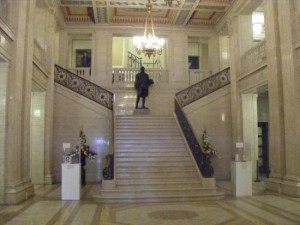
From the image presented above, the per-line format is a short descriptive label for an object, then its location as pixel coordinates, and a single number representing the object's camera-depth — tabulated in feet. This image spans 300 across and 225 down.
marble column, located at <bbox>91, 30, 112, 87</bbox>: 47.34
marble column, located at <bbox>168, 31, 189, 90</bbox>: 48.64
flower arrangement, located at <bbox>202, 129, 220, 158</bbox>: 38.50
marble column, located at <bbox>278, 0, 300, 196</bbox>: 27.71
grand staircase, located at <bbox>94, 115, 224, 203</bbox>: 26.07
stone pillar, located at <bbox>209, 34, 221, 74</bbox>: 50.11
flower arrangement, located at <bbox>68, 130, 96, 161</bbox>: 35.24
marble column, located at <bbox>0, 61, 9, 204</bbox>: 24.11
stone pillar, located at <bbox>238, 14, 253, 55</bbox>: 40.45
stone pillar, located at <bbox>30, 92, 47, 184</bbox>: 35.55
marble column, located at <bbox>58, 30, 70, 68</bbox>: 47.50
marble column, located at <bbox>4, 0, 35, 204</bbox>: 24.34
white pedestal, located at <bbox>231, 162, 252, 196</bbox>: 27.58
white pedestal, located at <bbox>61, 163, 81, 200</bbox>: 26.17
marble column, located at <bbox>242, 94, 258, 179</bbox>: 39.50
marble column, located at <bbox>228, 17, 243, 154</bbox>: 40.11
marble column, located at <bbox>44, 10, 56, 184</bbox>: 35.94
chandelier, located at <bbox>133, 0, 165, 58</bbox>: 38.14
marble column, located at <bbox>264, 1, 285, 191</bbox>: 29.71
